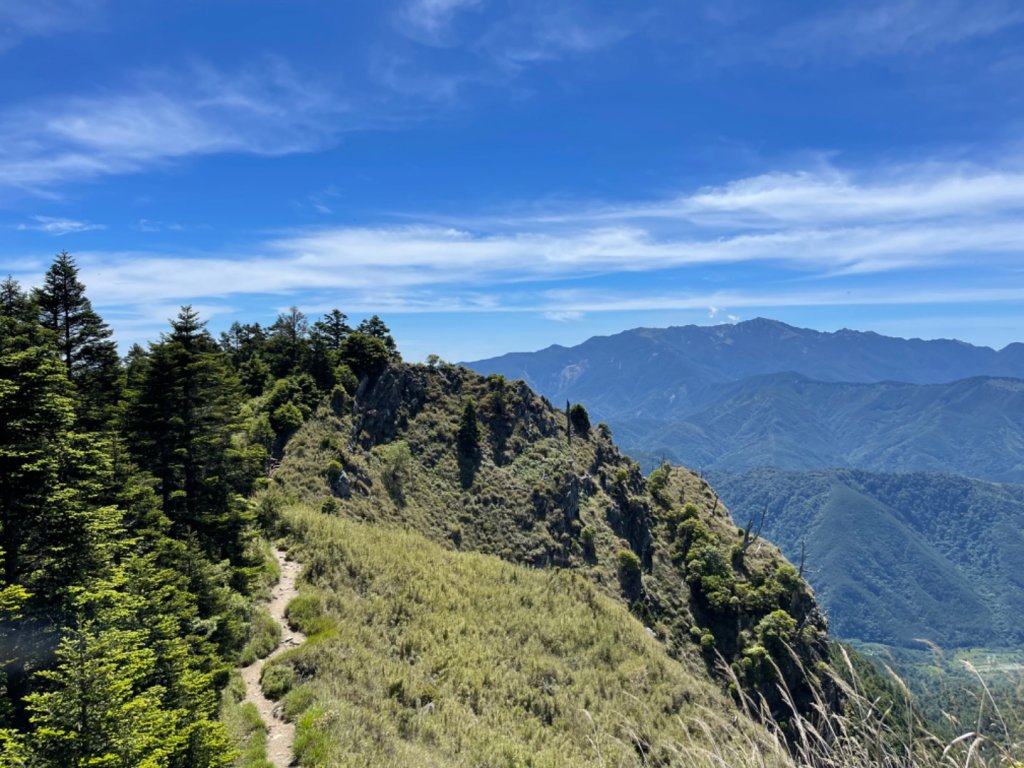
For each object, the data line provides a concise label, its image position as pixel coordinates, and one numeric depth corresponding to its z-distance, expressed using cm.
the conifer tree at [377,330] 6781
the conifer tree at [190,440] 2381
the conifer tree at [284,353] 5969
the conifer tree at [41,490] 1448
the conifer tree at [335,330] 6562
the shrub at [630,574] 5341
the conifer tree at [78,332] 2928
